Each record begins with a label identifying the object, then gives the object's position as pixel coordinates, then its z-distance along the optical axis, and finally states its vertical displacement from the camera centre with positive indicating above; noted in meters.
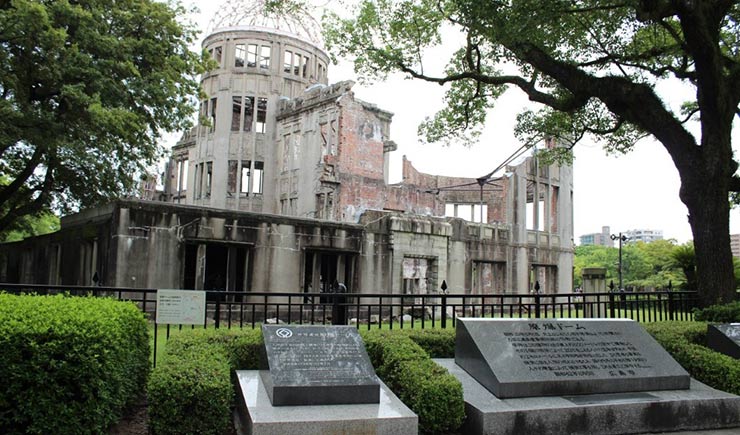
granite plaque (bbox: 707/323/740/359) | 9.91 -0.95
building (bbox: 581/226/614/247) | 145.15 +11.13
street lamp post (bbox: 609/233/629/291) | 41.21 +2.82
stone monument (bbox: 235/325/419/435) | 6.33 -1.39
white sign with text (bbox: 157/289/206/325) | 8.44 -0.56
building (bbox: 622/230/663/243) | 161.75 +12.18
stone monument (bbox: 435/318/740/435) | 7.26 -1.39
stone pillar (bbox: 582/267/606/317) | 30.00 -0.01
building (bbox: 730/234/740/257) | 92.71 +5.99
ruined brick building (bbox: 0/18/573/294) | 19.05 +2.43
